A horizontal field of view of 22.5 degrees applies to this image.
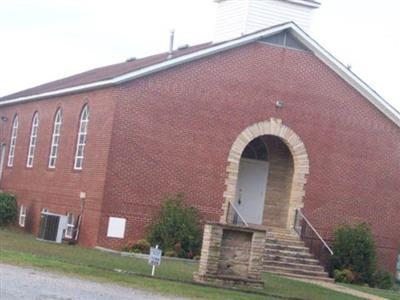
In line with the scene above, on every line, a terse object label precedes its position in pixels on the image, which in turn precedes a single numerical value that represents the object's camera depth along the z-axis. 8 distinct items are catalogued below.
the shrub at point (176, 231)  29.69
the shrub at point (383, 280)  31.70
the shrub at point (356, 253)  31.38
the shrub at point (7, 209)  37.41
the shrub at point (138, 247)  29.33
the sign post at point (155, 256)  21.16
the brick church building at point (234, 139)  30.16
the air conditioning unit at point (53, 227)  31.25
